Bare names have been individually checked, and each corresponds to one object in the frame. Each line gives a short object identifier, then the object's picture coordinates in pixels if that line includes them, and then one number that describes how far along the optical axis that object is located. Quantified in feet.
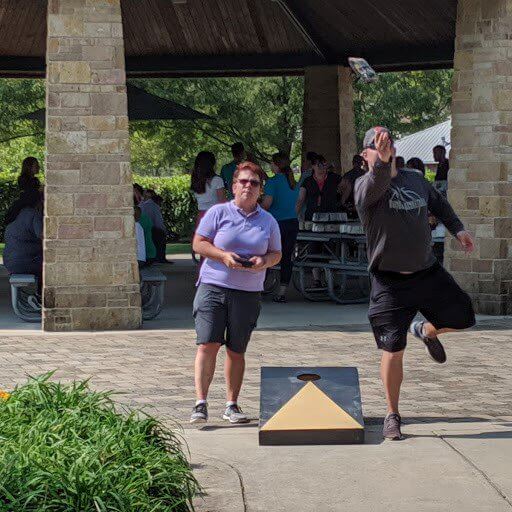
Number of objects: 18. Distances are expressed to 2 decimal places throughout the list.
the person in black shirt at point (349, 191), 58.13
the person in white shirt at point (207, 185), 52.29
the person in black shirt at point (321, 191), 57.11
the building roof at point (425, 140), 130.11
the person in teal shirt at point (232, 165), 59.47
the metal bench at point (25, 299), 45.01
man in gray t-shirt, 25.94
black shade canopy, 68.28
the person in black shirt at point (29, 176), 49.66
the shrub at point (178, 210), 102.27
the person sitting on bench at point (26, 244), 46.68
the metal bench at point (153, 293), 46.16
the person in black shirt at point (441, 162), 67.56
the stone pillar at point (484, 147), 47.32
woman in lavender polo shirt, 27.48
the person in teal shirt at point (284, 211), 51.16
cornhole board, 25.43
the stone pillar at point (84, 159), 42.98
